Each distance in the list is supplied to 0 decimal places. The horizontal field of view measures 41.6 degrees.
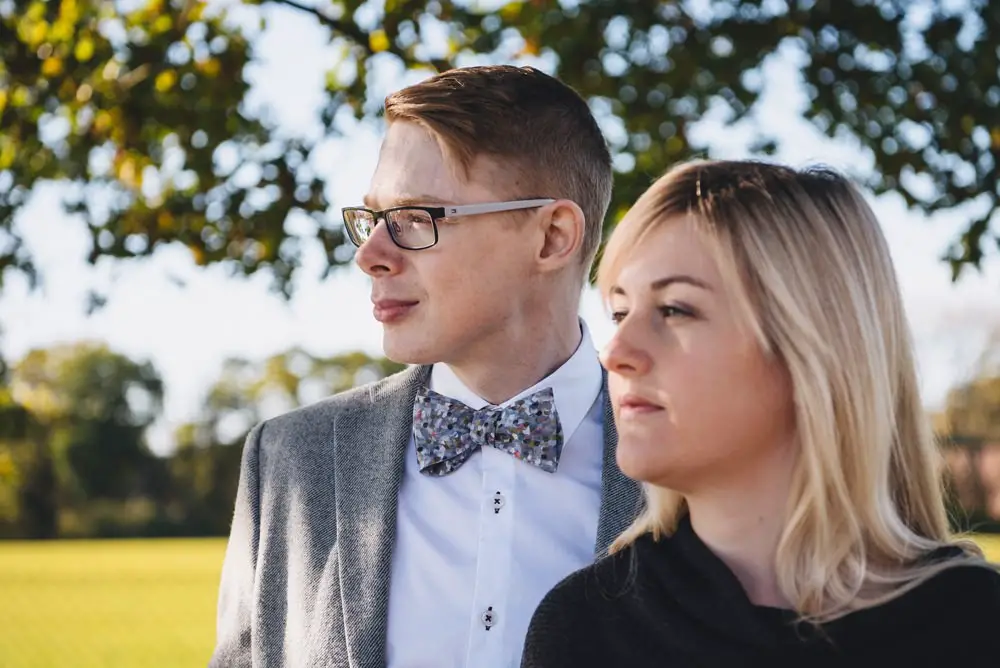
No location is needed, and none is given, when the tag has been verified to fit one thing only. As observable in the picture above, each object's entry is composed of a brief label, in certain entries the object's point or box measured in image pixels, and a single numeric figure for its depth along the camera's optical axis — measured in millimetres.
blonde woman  2023
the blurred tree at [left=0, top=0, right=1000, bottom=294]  6305
